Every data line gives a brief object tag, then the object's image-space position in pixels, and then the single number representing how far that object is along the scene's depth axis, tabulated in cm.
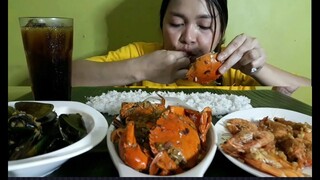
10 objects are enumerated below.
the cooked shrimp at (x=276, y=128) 59
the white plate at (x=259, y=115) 62
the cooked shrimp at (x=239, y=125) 61
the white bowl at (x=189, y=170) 41
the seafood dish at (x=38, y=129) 46
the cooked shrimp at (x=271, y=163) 46
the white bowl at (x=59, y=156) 40
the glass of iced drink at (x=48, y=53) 69
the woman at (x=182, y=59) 111
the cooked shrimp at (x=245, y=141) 51
